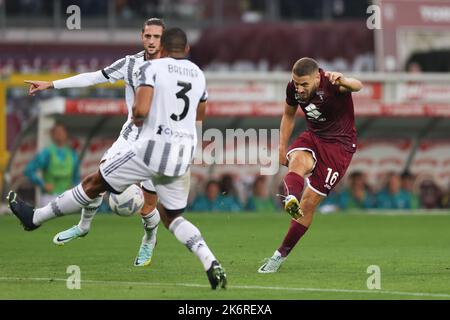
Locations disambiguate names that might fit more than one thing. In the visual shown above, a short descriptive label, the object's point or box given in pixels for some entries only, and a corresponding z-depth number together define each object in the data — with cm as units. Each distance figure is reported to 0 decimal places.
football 1224
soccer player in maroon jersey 1212
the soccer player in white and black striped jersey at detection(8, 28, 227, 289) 1050
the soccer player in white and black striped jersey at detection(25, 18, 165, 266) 1226
